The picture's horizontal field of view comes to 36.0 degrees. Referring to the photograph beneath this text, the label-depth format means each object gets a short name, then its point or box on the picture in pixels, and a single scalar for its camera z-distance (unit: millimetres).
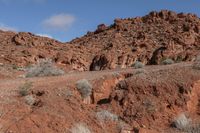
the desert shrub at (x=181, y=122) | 9662
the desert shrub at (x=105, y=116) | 9997
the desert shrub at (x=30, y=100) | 10544
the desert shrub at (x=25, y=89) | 11034
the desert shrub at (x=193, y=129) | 9509
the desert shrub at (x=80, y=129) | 9185
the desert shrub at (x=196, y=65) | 12268
